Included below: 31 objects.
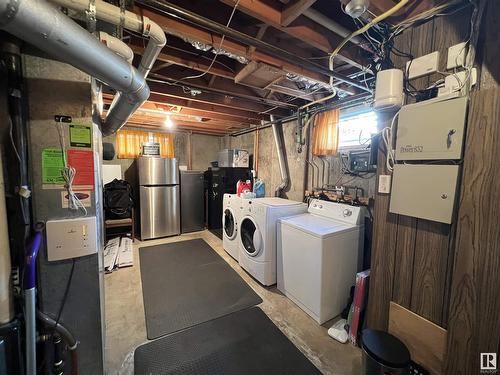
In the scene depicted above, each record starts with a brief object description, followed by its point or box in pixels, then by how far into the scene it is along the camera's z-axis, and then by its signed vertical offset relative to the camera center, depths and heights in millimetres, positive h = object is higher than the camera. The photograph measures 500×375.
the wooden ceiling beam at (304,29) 1187 +923
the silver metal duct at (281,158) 3393 +221
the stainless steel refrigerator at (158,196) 3966 -517
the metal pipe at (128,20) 864 +680
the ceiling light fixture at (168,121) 3662 +905
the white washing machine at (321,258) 1901 -829
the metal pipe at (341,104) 2288 +813
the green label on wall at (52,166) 1029 +11
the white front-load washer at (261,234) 2436 -753
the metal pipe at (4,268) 873 -424
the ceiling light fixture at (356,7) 1018 +809
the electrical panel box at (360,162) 2223 +122
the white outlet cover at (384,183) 1466 -71
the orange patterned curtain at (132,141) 4441 +614
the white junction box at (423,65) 1230 +656
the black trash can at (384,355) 1125 -1003
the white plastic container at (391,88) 1330 +541
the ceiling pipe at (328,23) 1264 +936
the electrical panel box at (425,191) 1154 -99
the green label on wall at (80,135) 1063 +169
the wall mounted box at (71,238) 1049 -355
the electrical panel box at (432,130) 1112 +250
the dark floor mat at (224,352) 1477 -1380
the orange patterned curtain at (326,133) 2576 +490
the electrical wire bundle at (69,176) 1044 -38
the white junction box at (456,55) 1131 +647
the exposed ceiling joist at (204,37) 1301 +896
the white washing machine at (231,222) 3067 -802
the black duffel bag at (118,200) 3654 -530
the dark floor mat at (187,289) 1986 -1374
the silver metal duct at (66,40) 642 +455
